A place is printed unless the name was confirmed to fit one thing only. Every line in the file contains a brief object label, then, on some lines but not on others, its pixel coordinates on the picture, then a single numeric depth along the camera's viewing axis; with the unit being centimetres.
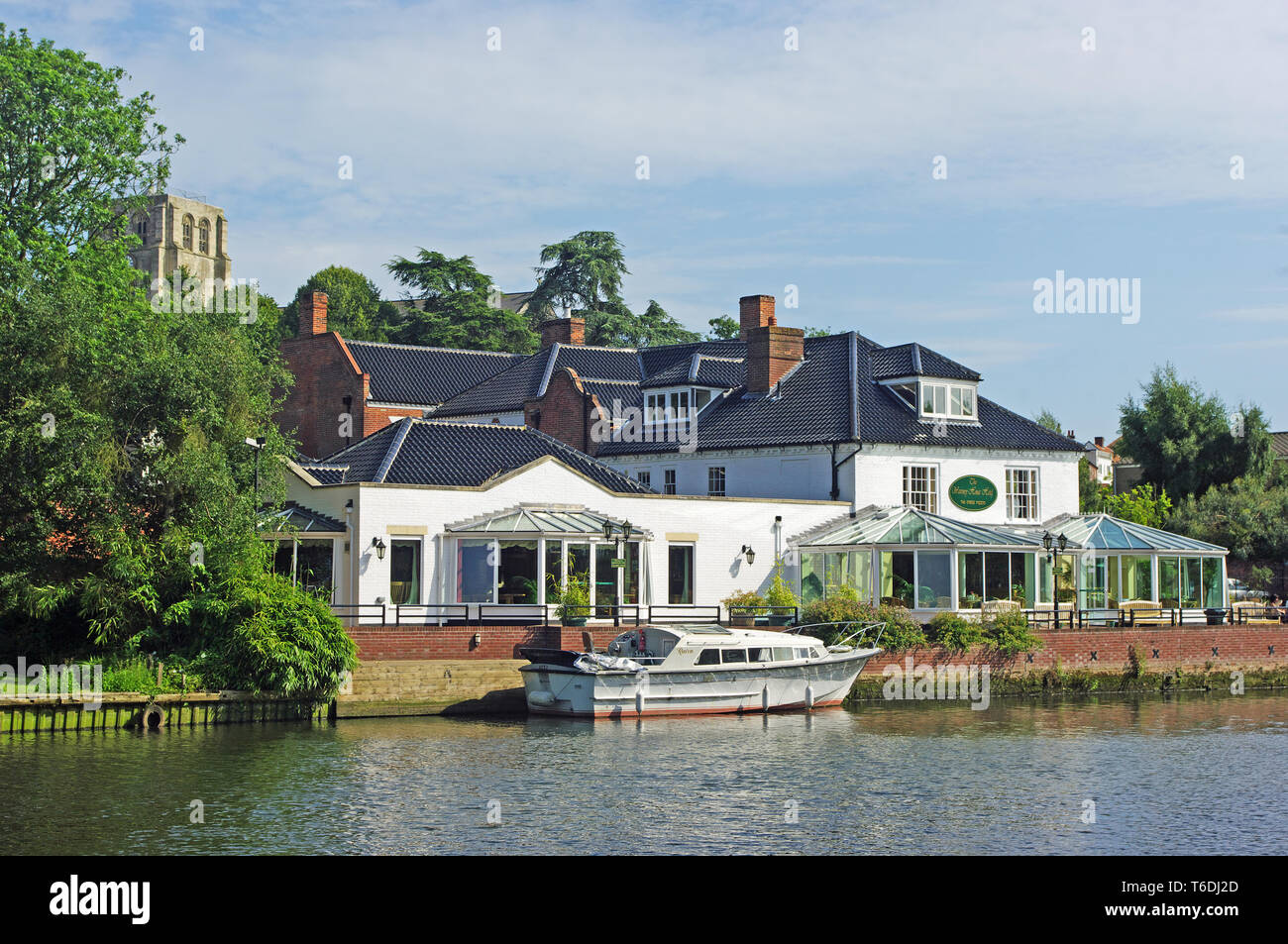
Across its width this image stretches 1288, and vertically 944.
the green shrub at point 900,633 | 4044
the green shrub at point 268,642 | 3212
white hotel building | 3897
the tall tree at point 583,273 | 8525
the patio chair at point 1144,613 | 4630
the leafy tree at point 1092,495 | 6750
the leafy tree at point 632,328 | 8244
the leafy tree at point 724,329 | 8956
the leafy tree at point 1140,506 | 6194
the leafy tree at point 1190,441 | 6962
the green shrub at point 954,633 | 4138
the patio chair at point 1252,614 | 4919
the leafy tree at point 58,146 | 4444
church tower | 15038
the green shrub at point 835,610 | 4044
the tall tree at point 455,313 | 8438
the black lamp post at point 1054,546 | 4519
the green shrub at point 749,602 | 4156
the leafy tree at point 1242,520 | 6366
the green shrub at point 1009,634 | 4191
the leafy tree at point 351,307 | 9631
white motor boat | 3441
